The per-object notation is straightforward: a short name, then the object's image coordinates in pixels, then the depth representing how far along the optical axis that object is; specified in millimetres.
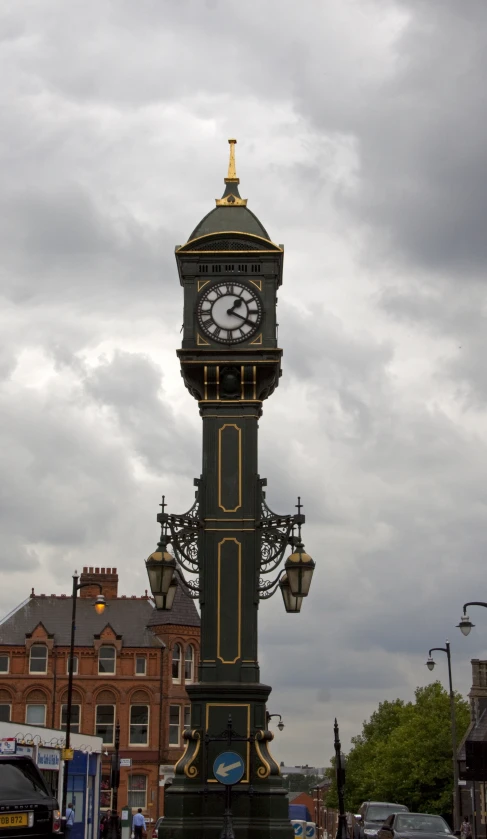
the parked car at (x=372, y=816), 32125
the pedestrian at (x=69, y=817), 31362
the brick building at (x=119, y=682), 61312
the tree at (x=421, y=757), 76062
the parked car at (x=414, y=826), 21828
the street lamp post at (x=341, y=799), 20520
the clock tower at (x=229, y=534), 18656
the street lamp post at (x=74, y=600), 30550
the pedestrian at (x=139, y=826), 36531
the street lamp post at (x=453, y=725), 42906
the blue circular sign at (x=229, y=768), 17344
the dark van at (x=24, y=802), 13734
